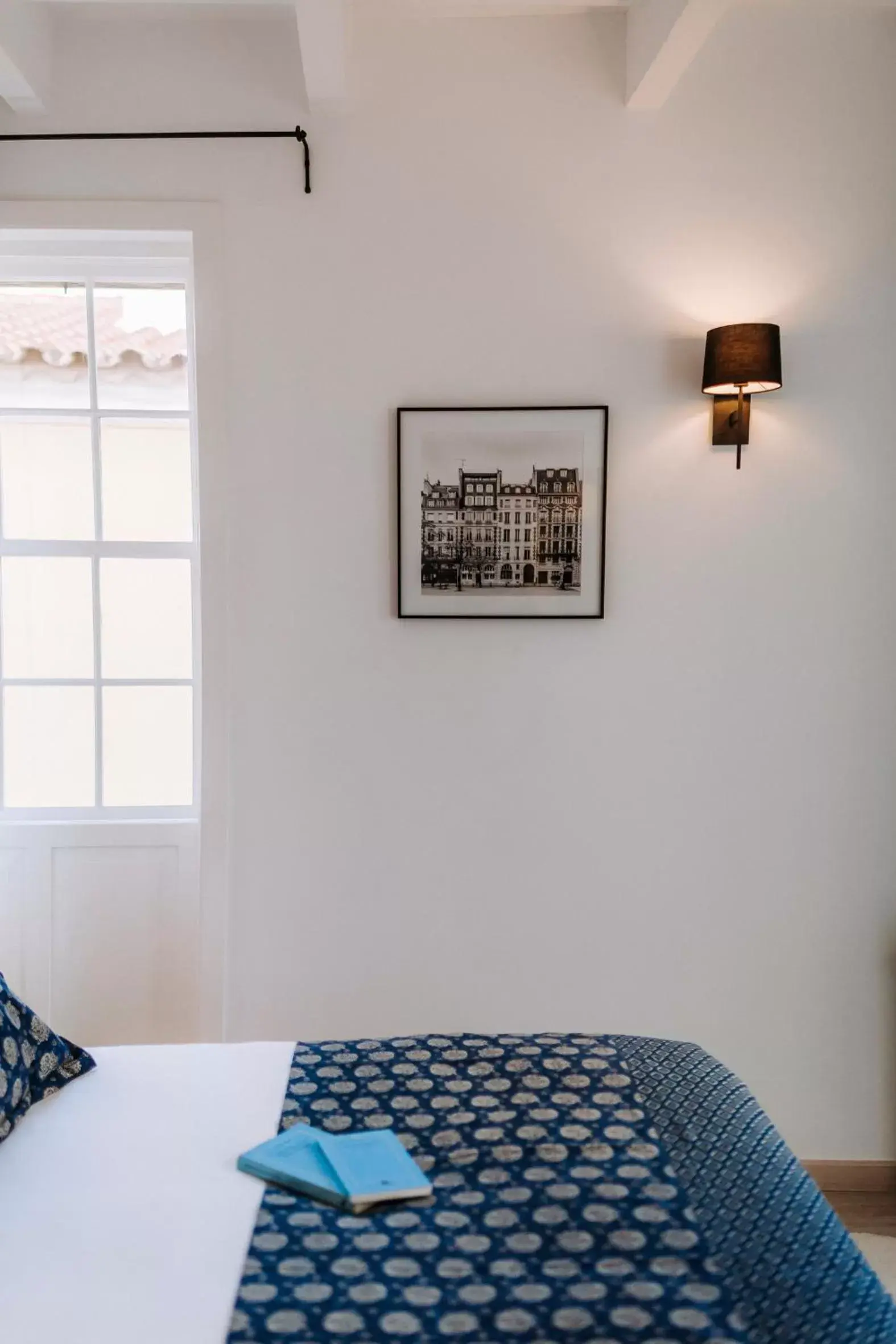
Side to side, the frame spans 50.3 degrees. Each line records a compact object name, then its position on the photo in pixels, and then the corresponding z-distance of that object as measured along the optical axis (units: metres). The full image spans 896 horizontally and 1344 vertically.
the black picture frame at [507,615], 2.40
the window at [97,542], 2.56
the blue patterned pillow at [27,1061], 1.40
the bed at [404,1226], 1.03
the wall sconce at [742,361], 2.25
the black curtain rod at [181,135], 2.34
